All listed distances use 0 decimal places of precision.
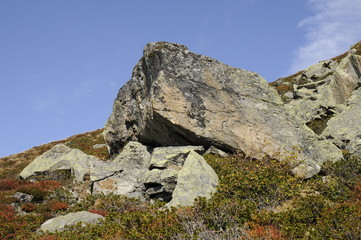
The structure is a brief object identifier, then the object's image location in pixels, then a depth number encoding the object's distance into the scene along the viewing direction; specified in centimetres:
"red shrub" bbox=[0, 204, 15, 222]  1581
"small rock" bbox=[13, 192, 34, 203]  1947
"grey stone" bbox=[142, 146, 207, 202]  1734
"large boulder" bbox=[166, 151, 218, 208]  1449
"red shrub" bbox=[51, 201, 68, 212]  1792
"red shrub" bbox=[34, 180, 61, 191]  2106
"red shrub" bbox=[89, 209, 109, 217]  1592
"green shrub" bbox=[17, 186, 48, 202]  1981
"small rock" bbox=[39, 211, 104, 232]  1401
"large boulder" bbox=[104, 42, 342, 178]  1978
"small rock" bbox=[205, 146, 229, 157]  2000
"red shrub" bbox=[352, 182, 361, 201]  1385
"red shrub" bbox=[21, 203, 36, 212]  1809
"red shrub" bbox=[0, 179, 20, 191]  2236
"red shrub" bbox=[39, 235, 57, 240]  1216
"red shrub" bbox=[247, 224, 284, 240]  942
